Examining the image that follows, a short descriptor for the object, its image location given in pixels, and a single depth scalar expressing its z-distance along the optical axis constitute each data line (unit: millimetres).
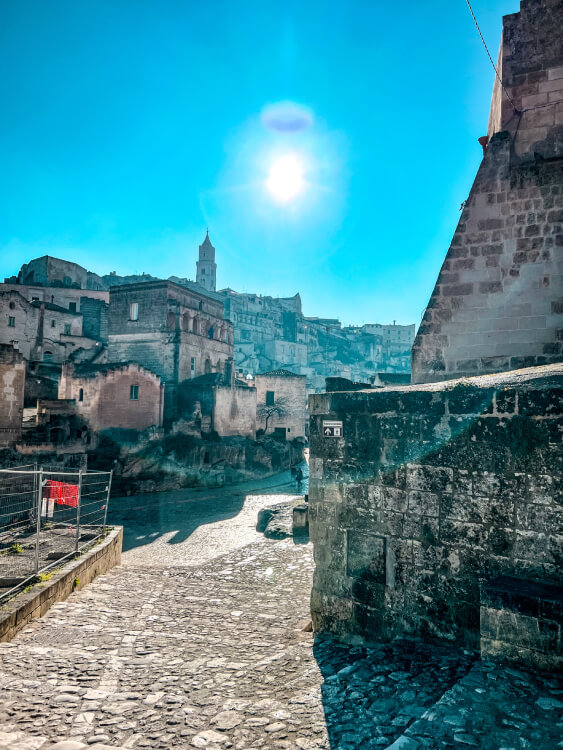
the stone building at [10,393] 19109
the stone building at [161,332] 36906
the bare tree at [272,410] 40719
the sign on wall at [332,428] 4879
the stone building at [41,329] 39031
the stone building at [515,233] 6445
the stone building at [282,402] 40969
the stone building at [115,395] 27500
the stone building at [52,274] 49844
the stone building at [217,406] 33438
